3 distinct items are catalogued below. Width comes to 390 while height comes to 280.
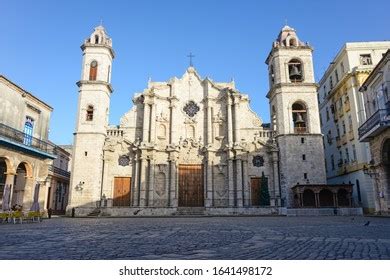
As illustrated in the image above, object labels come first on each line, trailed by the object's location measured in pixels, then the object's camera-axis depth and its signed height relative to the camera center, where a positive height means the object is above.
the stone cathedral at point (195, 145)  29.08 +5.87
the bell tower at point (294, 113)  29.25 +9.12
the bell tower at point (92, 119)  28.41 +8.26
